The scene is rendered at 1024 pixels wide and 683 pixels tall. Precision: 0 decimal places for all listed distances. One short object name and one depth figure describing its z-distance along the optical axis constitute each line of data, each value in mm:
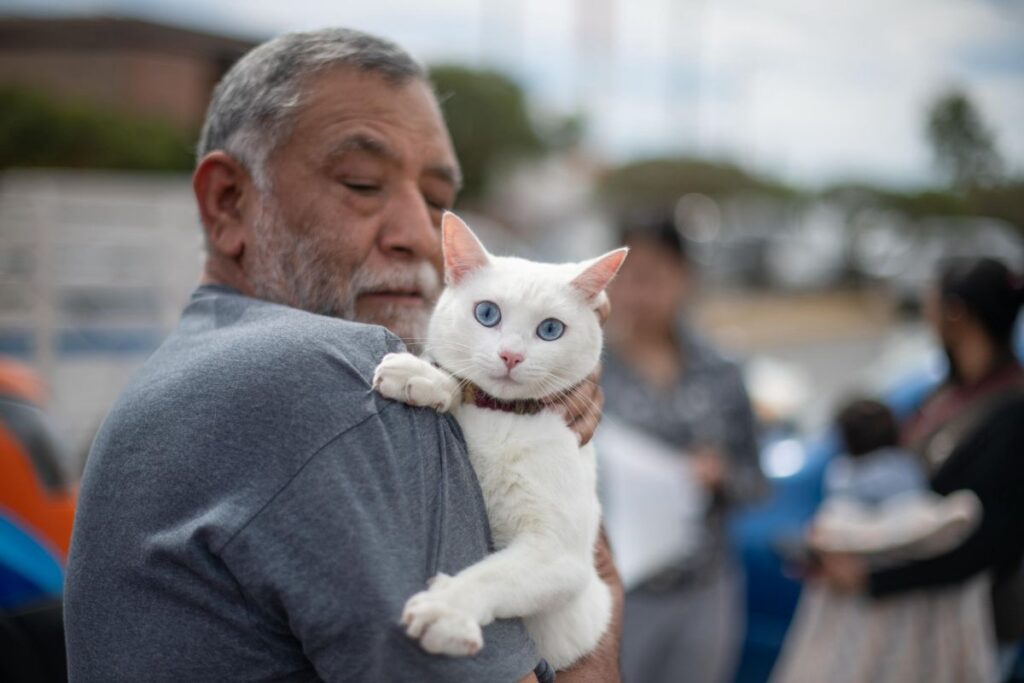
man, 1180
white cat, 1333
